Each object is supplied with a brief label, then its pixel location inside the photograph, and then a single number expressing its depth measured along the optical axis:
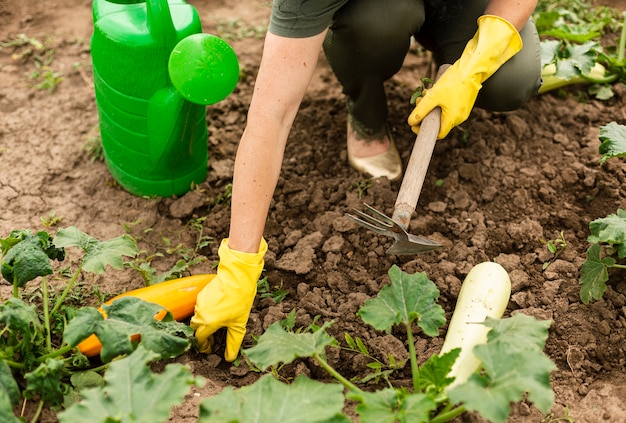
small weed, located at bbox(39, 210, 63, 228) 2.68
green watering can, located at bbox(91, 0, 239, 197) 2.32
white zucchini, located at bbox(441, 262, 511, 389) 2.01
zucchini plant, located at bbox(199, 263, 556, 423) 1.60
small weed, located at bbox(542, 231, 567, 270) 2.49
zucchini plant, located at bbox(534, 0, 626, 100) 3.04
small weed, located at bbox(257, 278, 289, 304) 2.40
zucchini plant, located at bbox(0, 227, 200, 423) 1.65
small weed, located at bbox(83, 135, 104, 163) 3.00
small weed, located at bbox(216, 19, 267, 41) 3.67
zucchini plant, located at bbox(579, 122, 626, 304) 2.16
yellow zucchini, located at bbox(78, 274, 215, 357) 2.23
